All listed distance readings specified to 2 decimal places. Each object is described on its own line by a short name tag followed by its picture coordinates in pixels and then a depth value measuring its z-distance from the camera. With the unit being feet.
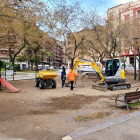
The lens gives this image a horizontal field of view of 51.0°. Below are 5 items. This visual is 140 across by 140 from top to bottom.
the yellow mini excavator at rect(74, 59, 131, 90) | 43.70
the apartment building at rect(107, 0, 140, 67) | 66.38
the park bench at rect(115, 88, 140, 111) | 20.88
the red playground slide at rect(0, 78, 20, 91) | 35.35
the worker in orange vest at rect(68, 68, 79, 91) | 37.77
